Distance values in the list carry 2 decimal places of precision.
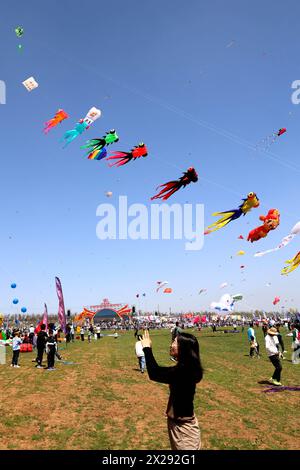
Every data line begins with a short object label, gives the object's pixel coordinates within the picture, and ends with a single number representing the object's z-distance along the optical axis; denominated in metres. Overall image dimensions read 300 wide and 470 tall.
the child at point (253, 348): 20.58
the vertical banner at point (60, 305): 22.69
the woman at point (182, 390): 3.97
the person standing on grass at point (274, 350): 13.04
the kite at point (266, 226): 17.53
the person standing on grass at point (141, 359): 15.86
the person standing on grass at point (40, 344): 16.94
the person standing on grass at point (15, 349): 17.19
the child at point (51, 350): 16.31
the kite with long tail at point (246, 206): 16.06
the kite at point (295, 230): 15.83
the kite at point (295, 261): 16.06
